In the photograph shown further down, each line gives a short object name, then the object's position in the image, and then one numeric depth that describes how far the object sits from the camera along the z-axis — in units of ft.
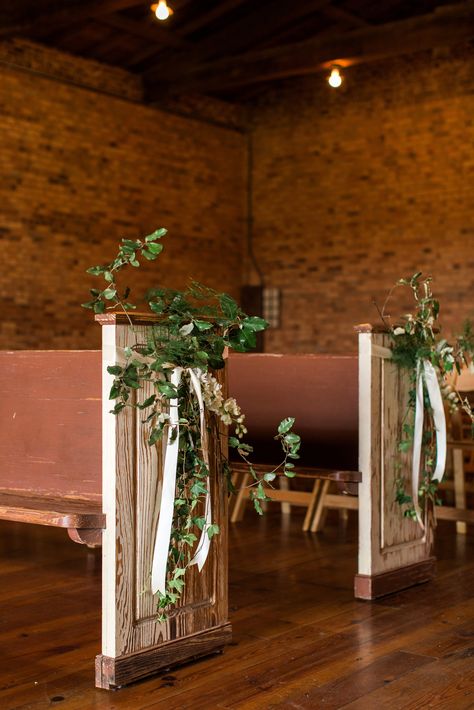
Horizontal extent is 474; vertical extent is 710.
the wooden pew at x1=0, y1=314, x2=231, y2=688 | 9.11
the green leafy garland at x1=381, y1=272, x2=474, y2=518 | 13.07
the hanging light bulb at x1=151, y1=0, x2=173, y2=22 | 23.07
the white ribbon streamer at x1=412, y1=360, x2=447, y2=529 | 13.08
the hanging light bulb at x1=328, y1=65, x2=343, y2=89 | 29.40
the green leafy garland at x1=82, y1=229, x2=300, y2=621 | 9.06
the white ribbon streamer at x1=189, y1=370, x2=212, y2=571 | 9.37
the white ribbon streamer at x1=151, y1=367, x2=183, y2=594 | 9.16
